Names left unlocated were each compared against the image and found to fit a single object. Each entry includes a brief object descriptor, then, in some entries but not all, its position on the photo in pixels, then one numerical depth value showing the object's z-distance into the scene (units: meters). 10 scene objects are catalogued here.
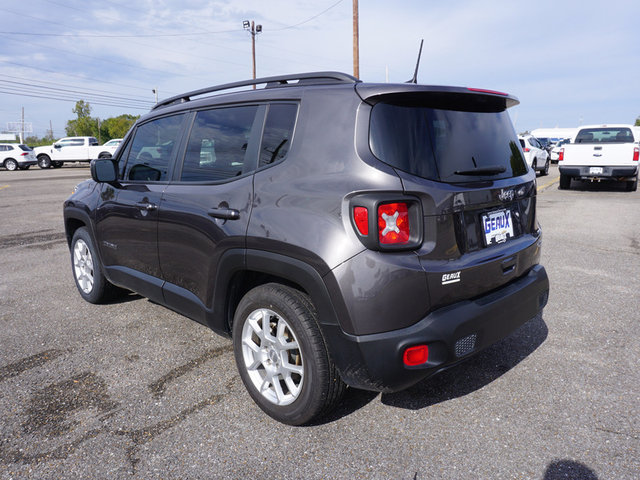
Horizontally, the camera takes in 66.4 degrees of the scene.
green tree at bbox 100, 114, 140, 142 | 75.38
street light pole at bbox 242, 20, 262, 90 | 41.41
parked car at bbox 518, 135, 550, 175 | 18.36
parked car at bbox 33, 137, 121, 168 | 32.06
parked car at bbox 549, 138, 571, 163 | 31.50
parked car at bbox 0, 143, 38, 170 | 30.77
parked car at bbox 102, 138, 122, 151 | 30.52
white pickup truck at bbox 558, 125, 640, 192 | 13.00
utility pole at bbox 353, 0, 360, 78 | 21.61
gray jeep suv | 2.22
